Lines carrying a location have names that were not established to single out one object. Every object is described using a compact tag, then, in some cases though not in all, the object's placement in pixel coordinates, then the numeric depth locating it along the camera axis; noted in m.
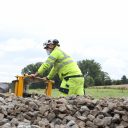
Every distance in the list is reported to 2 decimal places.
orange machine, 11.37
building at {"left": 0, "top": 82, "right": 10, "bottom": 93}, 12.22
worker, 11.56
